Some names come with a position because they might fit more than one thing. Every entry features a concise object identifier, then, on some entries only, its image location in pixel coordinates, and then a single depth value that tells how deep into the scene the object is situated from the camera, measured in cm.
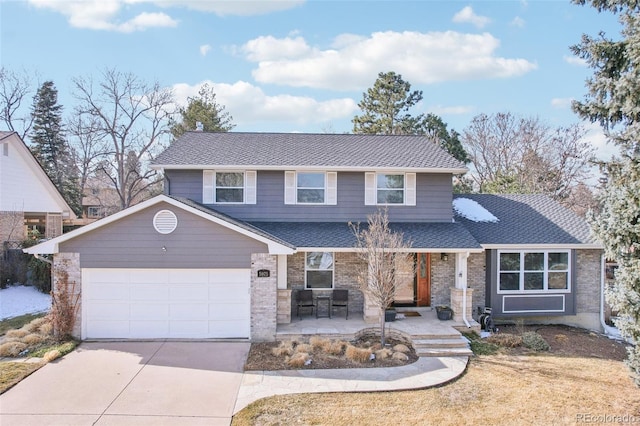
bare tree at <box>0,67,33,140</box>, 2923
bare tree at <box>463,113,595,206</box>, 2812
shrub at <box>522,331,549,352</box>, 1147
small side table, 1338
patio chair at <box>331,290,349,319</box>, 1343
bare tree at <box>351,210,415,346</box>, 1120
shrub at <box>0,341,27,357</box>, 1041
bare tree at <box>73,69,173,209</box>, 2856
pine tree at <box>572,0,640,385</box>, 763
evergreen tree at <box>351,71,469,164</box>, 3075
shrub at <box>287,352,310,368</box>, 981
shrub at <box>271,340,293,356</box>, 1050
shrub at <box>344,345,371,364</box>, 1023
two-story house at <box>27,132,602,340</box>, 1162
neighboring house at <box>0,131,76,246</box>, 1861
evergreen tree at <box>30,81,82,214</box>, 3191
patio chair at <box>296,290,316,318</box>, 1349
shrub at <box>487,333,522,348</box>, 1160
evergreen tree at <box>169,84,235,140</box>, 2994
